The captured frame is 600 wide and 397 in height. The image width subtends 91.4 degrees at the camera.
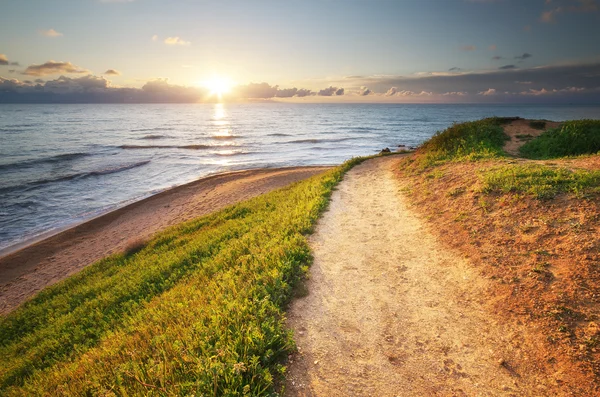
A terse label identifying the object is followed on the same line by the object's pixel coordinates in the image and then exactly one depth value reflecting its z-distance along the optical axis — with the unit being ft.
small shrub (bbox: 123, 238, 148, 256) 50.67
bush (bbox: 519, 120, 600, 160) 57.17
